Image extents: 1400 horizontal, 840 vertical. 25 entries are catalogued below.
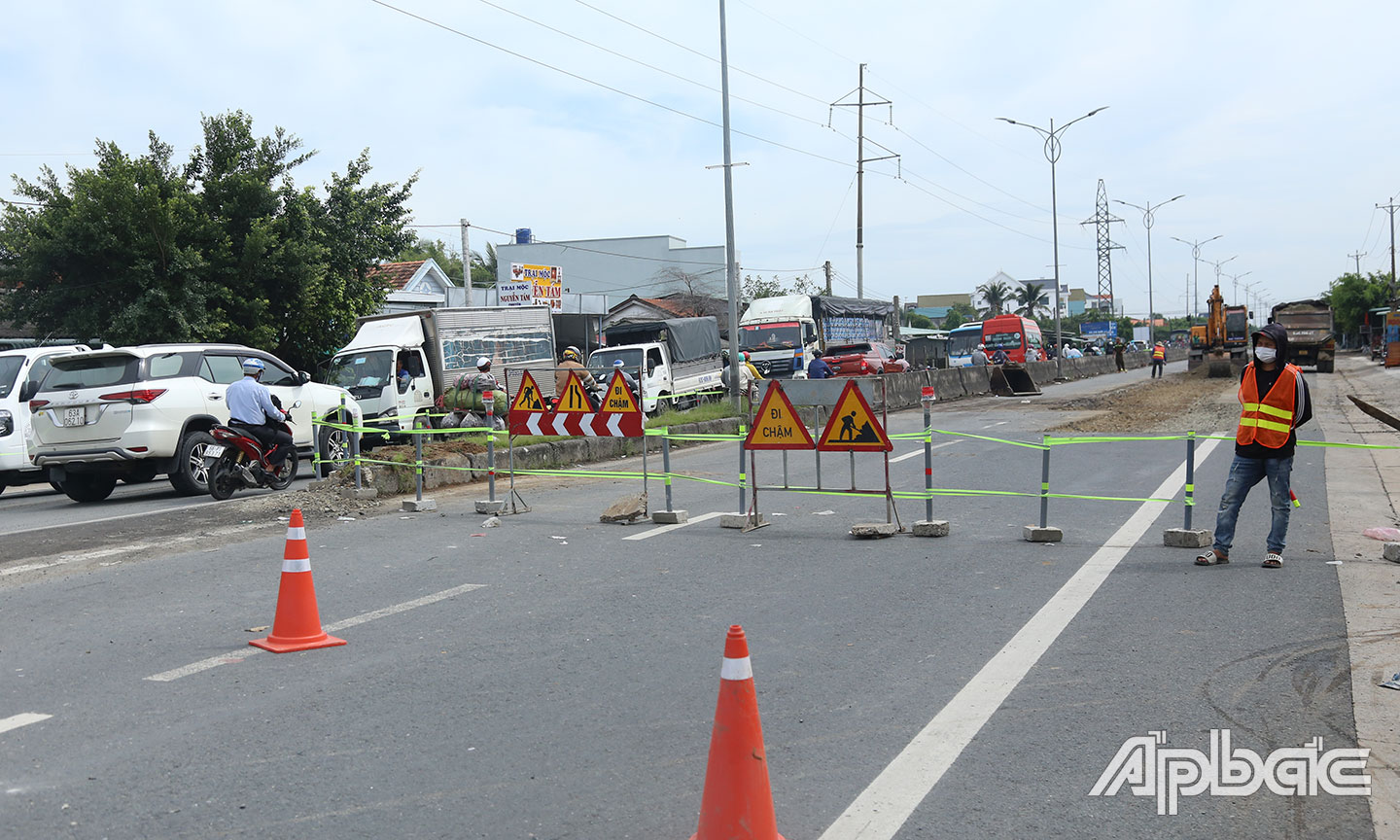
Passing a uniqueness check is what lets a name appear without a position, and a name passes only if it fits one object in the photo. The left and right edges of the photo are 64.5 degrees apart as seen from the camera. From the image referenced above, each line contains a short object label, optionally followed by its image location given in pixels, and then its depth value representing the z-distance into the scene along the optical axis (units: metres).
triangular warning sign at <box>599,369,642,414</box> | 11.66
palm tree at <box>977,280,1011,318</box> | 130.00
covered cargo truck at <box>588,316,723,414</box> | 28.09
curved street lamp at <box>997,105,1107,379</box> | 49.69
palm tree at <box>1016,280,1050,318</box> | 128.25
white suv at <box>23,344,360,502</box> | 13.08
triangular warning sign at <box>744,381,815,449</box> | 10.57
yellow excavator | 48.47
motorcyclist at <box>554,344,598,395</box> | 17.39
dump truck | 44.16
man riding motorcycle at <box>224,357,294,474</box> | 13.39
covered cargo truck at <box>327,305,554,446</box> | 19.86
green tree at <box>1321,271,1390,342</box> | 83.56
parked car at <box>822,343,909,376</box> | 34.25
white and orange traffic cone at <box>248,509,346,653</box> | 6.45
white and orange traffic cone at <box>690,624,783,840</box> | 3.53
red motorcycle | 13.33
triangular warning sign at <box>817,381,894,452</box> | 10.16
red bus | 53.12
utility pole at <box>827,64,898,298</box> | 48.94
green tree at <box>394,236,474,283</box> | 74.50
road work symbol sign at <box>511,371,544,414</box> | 12.26
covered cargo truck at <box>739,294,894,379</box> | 37.97
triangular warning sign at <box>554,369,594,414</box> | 12.01
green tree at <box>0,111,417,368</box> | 22.05
